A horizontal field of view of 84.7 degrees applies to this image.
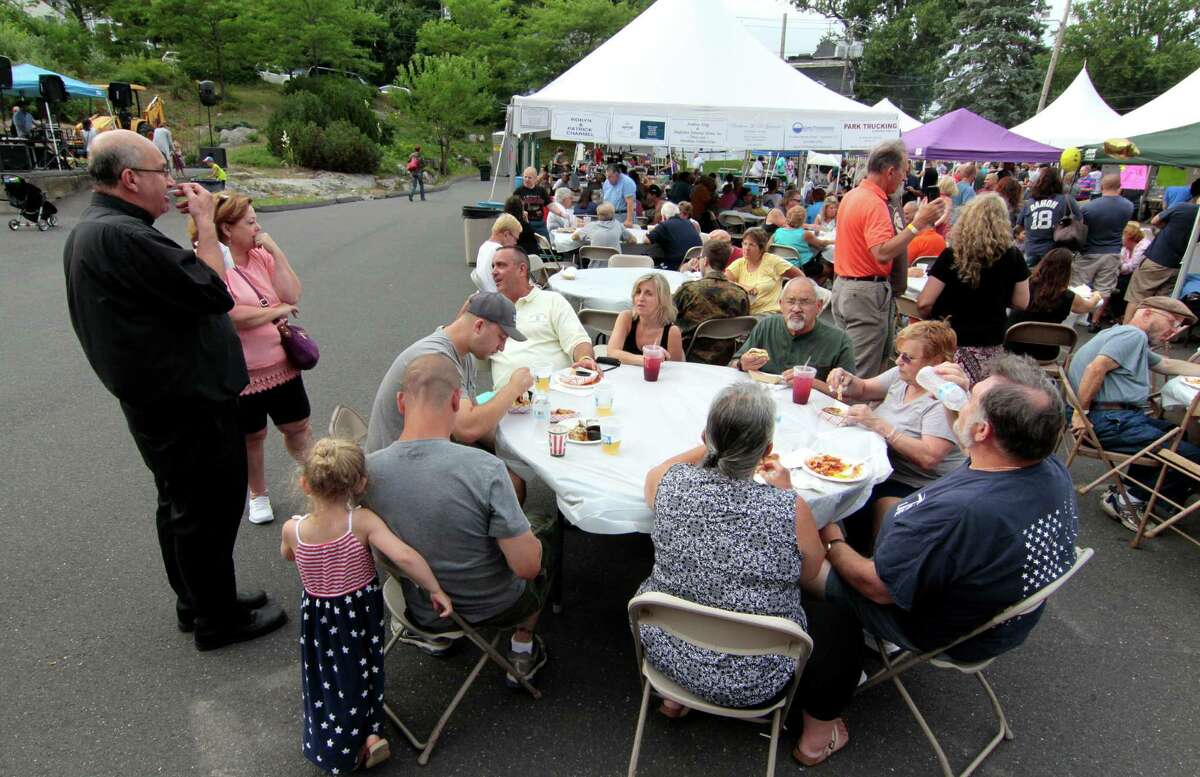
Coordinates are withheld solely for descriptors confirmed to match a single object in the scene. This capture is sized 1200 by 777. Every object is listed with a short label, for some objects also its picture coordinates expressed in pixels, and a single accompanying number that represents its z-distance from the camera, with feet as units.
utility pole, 85.61
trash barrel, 36.58
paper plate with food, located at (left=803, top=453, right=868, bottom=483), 8.12
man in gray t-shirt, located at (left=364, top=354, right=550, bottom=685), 6.82
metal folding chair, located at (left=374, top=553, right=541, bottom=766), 7.32
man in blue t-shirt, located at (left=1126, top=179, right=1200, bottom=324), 26.04
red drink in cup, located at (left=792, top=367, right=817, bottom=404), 10.68
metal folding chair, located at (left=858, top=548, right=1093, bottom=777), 6.44
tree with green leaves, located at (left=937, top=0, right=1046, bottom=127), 116.06
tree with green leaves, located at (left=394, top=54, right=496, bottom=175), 105.09
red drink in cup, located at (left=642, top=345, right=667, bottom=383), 11.51
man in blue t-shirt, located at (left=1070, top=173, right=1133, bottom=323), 27.17
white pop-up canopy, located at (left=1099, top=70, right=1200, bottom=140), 34.02
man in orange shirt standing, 15.47
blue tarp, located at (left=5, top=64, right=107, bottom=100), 58.90
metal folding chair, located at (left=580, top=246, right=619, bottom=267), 27.58
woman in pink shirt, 10.61
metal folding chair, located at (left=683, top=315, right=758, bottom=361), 15.29
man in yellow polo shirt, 12.97
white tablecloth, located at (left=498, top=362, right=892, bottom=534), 7.82
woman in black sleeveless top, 13.05
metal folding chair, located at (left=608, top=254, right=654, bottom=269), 24.61
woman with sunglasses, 9.54
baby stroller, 40.73
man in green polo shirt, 12.03
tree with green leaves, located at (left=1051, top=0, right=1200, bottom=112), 129.70
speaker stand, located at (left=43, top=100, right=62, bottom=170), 58.49
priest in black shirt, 7.47
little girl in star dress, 6.66
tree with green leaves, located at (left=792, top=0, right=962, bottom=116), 147.33
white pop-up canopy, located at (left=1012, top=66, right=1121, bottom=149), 49.56
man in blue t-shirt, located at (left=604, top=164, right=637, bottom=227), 40.70
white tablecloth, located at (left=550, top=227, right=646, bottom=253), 29.73
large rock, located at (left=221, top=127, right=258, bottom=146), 90.85
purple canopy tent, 41.09
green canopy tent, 24.27
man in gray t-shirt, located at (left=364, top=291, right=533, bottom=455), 8.98
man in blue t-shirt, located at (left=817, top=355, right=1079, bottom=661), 6.46
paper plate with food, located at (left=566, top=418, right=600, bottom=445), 9.03
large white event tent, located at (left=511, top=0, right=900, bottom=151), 25.26
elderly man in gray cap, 13.14
